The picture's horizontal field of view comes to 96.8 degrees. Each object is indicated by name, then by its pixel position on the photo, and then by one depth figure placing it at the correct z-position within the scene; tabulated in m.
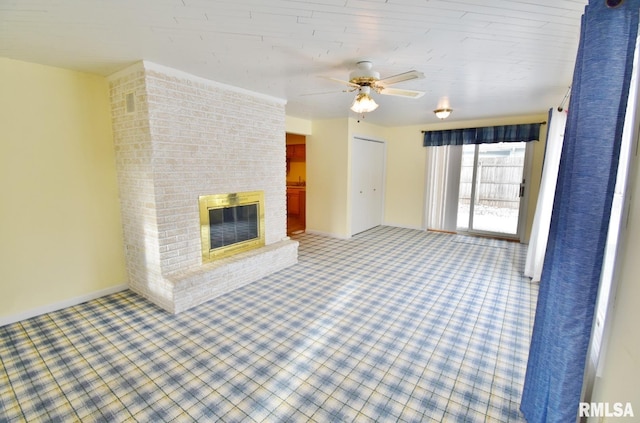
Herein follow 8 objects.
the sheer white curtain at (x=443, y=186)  5.84
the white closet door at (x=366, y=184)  5.64
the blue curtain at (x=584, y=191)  1.08
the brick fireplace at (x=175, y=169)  2.69
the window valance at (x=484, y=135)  4.94
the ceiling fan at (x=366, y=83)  2.43
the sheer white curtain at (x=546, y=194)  3.39
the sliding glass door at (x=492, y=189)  5.32
